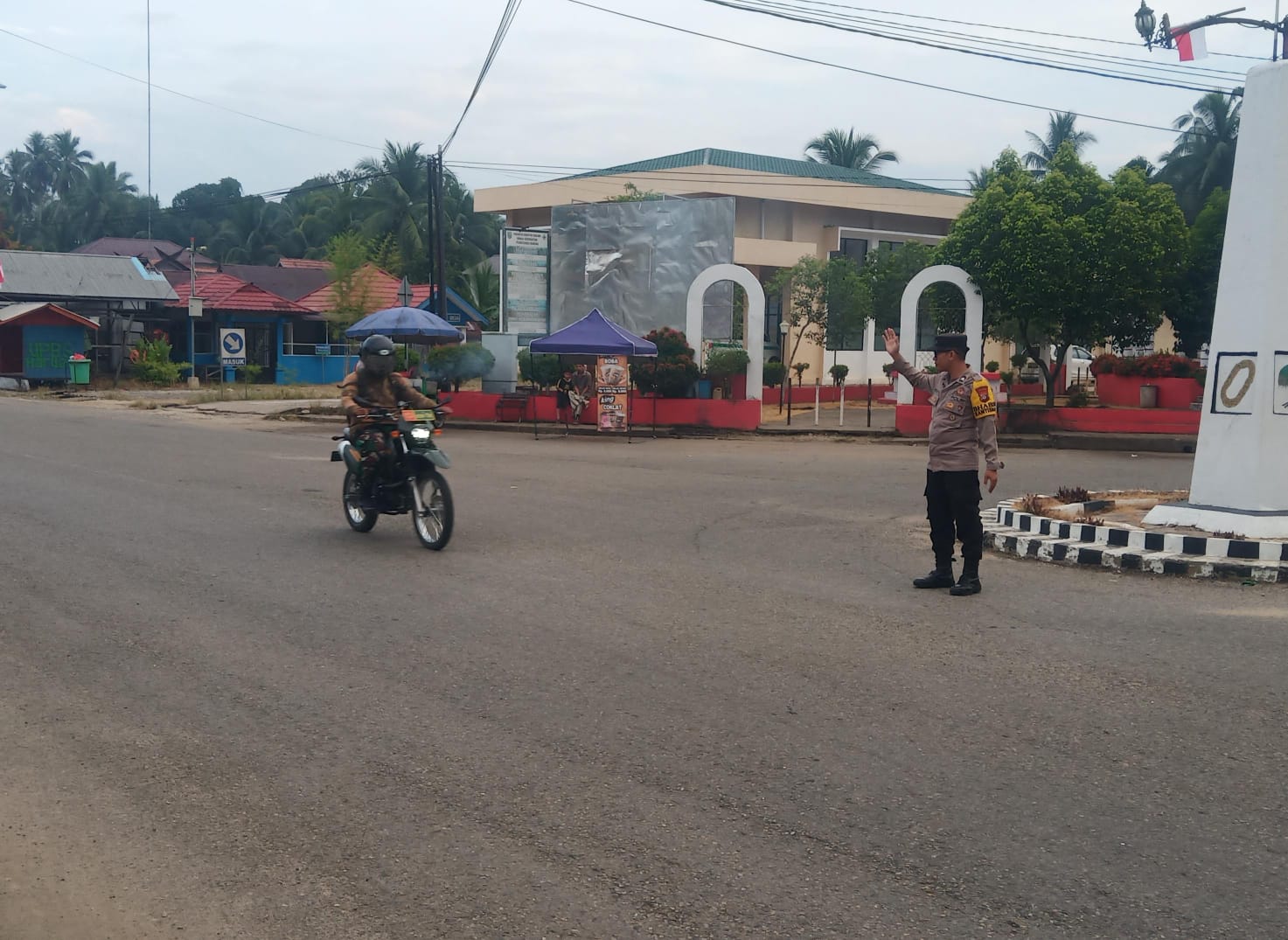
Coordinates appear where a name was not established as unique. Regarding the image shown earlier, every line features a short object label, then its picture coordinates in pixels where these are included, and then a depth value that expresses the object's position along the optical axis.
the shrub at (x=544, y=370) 29.23
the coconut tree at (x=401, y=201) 54.84
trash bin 40.91
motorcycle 9.99
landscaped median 9.46
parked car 40.31
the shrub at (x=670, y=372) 25.81
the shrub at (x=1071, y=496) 12.55
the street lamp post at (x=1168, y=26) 12.55
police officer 8.49
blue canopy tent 23.34
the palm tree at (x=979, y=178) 52.34
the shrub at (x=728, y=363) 26.25
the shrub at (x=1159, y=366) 30.62
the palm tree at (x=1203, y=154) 49.00
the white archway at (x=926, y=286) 25.58
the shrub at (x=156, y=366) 42.50
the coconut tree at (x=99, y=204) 79.81
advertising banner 24.61
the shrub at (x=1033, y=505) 11.74
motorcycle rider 10.45
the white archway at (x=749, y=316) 26.06
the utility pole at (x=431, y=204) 31.62
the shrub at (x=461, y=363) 29.00
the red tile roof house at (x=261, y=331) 45.16
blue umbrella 26.77
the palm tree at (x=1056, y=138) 58.66
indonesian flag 14.68
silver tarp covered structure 31.97
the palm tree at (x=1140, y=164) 40.28
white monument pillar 10.47
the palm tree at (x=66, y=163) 92.25
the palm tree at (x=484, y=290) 45.06
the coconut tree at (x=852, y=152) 58.31
